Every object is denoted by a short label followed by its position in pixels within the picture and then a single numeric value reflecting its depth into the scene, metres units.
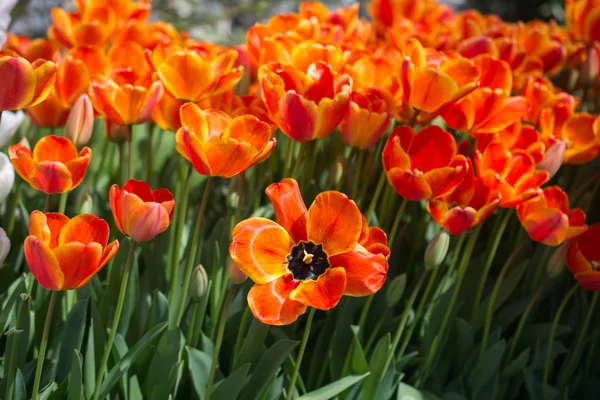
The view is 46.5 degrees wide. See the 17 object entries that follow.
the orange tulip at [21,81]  0.89
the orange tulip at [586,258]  1.14
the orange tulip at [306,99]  1.03
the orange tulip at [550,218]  1.12
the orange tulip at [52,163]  0.92
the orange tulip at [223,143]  0.90
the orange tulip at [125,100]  1.10
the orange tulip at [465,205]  1.04
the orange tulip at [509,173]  1.08
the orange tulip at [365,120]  1.12
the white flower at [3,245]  0.93
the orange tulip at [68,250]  0.79
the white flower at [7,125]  1.04
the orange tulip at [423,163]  1.00
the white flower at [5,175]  0.97
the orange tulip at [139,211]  0.86
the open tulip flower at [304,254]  0.83
